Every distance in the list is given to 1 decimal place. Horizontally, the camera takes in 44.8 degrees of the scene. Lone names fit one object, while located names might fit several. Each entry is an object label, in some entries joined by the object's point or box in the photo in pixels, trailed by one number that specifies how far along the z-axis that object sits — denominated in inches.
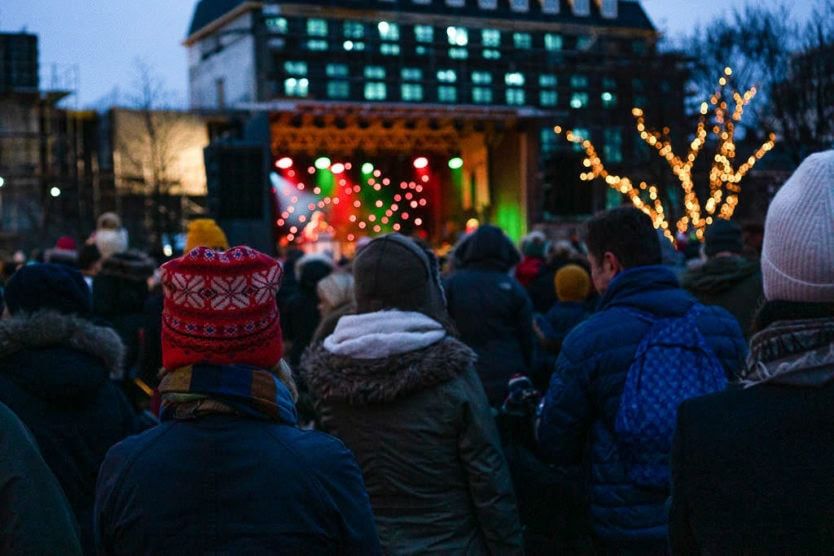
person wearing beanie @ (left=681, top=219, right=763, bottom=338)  213.3
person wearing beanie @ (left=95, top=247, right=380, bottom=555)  74.2
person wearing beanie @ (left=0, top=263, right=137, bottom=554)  126.7
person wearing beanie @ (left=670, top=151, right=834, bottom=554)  70.4
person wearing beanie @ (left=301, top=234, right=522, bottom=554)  126.5
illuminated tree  935.7
